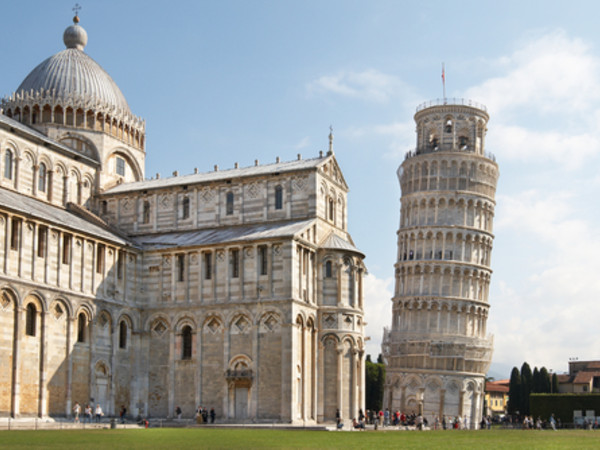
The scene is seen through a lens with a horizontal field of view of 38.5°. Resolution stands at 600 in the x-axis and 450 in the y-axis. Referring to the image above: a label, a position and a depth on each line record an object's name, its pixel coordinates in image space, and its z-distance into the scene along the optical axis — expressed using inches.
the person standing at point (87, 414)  1836.0
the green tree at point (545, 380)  3703.2
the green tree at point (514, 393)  3789.4
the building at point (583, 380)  4030.5
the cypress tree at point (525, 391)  3747.5
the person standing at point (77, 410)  1806.1
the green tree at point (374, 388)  3868.1
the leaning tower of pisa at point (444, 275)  3334.2
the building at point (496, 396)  5536.4
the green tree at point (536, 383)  3722.9
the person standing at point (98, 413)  1836.9
